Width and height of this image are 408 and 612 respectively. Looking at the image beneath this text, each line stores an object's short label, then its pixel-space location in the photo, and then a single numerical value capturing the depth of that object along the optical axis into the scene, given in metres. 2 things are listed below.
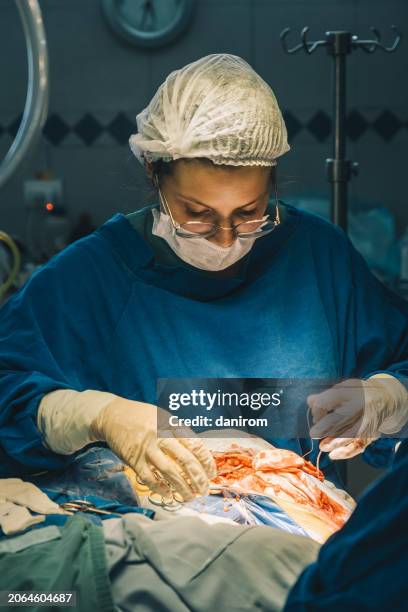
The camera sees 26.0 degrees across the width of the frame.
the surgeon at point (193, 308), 1.50
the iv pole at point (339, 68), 2.02
